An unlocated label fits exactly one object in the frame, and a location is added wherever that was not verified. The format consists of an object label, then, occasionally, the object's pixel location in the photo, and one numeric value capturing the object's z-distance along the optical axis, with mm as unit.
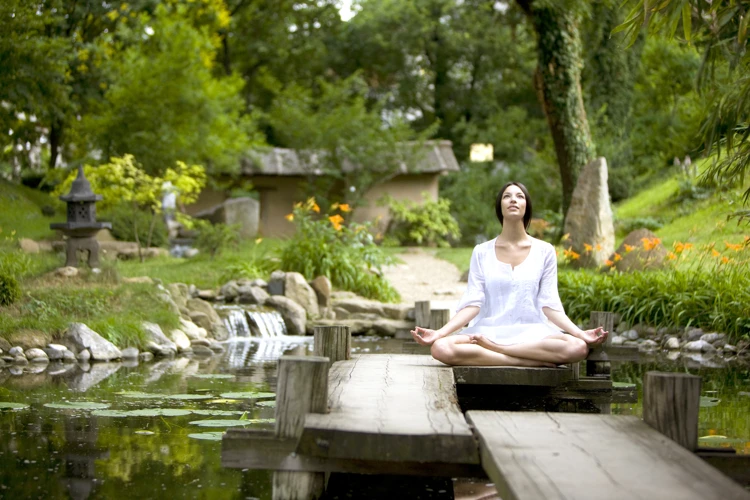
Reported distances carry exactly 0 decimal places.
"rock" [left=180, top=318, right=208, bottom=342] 10891
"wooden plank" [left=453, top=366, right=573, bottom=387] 5395
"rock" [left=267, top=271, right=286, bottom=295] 13273
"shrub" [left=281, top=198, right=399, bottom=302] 14203
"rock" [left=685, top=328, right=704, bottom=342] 10320
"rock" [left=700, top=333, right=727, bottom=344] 10070
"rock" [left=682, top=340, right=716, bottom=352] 10008
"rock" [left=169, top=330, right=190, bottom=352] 10316
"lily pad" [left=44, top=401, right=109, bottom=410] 6309
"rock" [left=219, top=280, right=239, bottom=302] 13187
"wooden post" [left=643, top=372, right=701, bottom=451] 3818
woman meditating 5547
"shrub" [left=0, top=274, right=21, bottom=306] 9742
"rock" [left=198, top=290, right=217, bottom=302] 13359
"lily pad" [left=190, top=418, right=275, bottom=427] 5711
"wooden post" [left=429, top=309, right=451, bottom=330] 7469
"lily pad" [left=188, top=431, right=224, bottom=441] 5430
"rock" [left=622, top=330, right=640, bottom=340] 10930
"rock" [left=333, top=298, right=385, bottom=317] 12930
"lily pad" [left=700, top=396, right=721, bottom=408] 6660
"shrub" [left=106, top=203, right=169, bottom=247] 18844
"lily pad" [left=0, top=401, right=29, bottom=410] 6258
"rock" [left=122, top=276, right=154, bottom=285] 11961
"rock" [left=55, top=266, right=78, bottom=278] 11891
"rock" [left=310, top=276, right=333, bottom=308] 13258
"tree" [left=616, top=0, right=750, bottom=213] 5285
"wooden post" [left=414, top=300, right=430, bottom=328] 8391
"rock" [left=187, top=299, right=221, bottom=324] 11828
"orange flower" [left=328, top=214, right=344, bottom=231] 13961
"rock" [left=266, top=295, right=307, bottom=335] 12336
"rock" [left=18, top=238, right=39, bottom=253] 15234
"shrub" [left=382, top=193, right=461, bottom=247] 25250
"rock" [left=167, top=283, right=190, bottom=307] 11812
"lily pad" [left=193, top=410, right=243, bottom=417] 6137
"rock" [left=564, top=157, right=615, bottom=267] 15889
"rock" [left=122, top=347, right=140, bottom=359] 9516
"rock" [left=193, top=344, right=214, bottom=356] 10281
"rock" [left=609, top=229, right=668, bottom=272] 13211
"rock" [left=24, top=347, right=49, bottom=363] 8914
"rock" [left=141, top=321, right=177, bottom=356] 9938
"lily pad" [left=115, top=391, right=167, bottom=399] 6883
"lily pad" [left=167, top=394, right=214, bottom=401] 6838
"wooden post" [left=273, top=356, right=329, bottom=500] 3891
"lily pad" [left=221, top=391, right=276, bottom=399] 6934
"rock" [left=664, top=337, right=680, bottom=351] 10352
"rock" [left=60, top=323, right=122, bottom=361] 9258
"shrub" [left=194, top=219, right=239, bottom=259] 17281
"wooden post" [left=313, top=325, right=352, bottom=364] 5961
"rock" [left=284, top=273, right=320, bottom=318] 12992
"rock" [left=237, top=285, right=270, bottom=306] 12883
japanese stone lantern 13227
